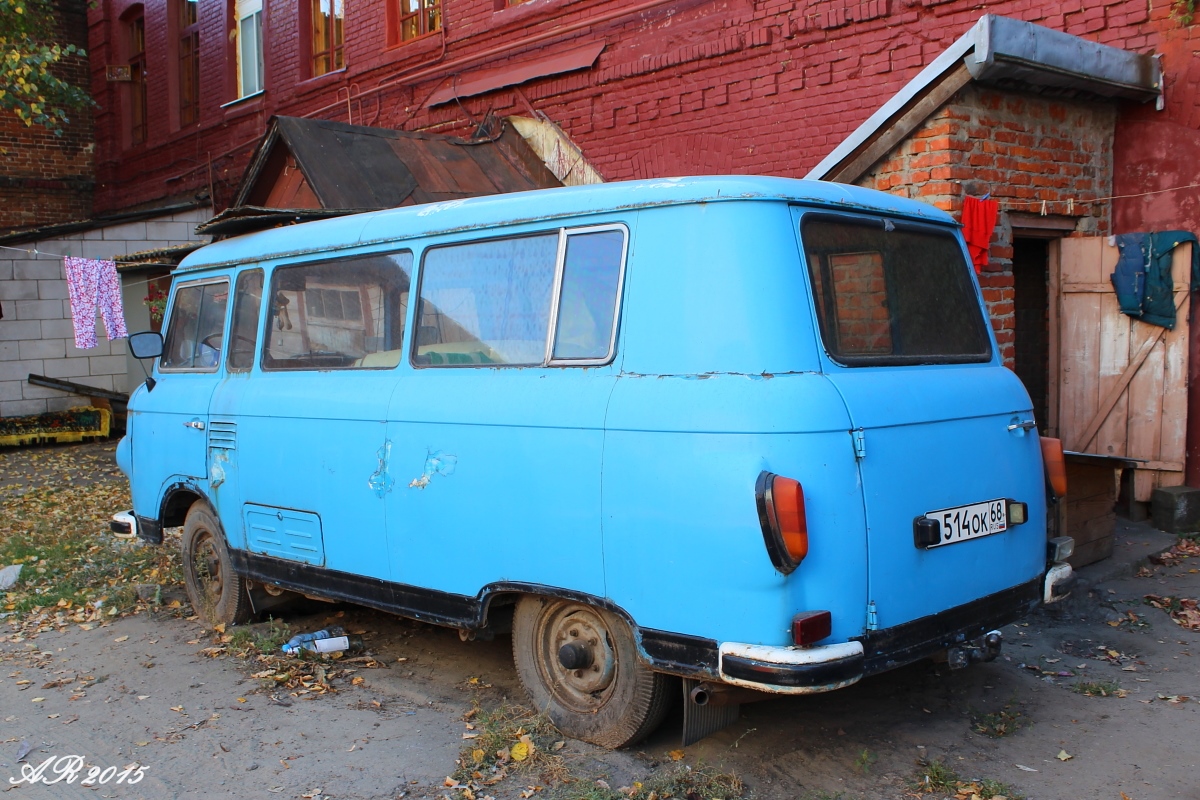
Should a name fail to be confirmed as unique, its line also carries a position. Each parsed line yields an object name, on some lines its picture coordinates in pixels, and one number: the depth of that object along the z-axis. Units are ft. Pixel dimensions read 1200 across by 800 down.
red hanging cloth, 22.04
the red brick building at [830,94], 22.58
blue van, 11.27
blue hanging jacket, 23.88
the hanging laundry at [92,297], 39.58
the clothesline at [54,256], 44.53
